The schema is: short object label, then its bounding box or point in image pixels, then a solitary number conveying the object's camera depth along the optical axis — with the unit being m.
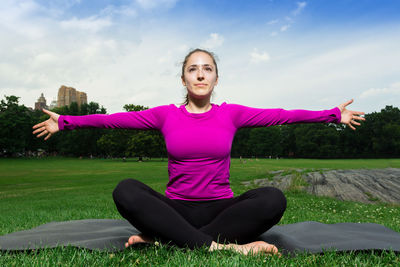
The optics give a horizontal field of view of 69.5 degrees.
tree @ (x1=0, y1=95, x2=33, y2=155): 53.91
